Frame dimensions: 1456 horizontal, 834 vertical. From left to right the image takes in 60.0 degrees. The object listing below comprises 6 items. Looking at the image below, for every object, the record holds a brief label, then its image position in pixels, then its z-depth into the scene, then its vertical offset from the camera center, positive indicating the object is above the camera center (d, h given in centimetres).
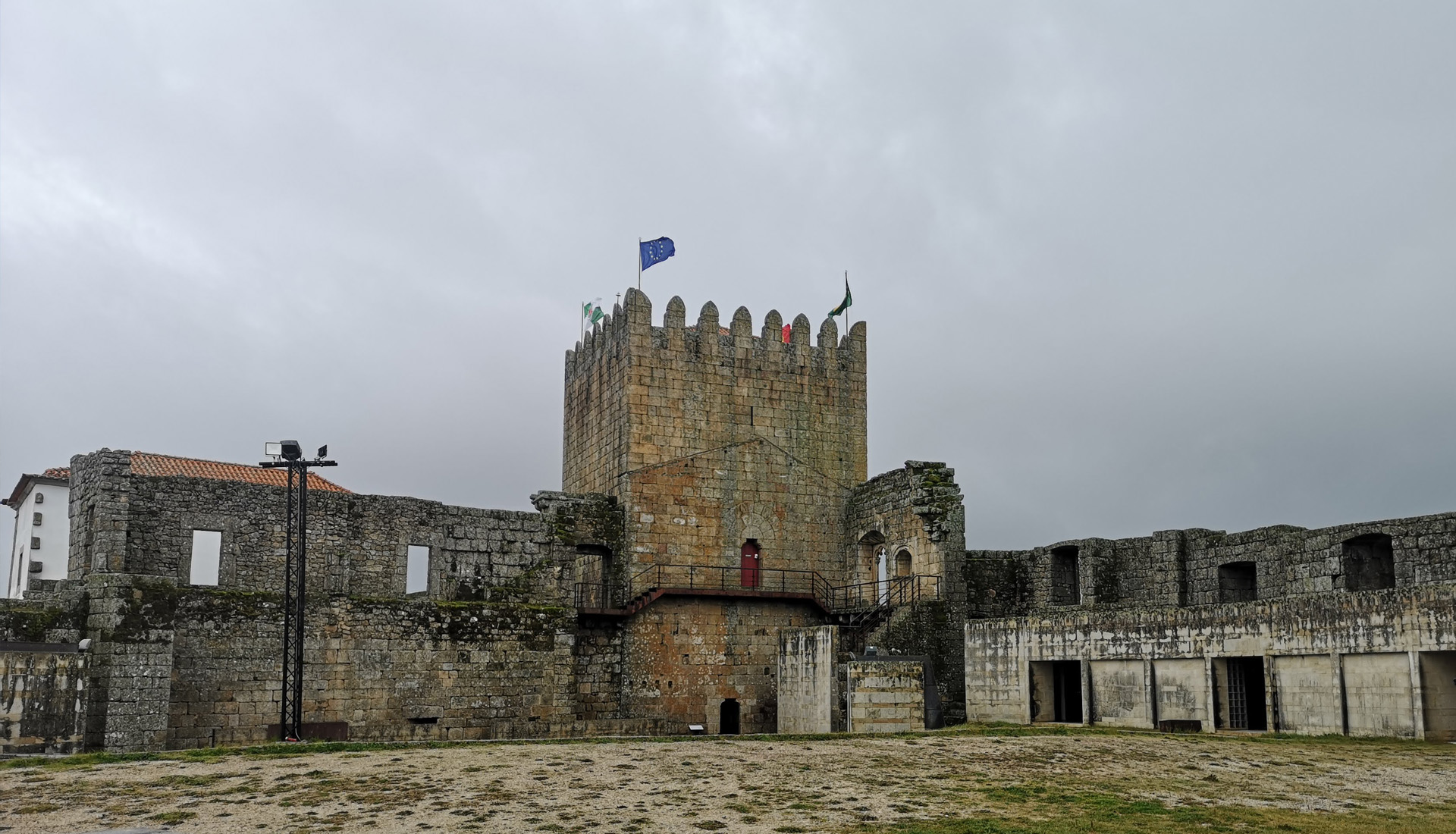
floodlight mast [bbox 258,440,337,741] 2123 +20
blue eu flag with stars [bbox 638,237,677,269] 3275 +909
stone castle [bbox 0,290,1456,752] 2134 -3
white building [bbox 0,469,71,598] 4316 +263
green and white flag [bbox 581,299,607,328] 3486 +804
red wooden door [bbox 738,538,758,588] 3209 +98
